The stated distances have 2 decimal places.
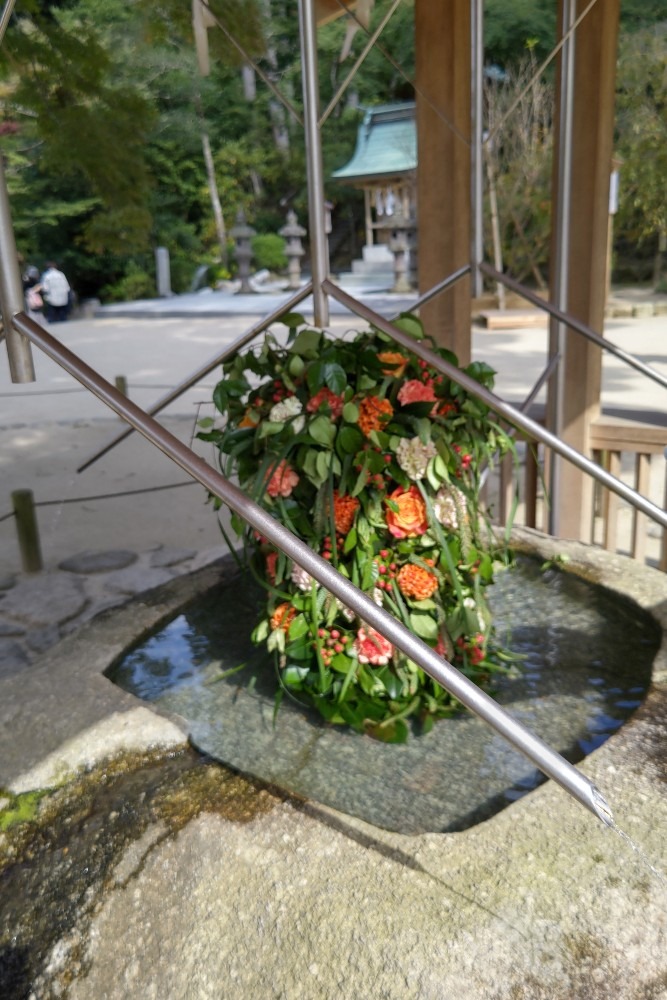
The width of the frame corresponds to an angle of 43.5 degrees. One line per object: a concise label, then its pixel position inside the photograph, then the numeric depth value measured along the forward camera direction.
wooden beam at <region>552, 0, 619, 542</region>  2.85
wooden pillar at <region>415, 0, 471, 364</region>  2.87
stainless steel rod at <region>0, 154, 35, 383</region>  1.03
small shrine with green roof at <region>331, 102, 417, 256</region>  18.95
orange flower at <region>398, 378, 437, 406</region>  1.58
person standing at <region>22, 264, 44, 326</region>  15.02
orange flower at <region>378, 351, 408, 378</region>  1.66
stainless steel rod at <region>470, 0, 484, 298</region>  2.25
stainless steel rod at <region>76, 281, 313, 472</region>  1.97
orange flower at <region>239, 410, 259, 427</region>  1.65
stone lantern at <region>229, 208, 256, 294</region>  19.33
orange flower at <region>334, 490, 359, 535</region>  1.53
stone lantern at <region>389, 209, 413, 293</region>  17.77
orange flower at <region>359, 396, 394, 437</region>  1.54
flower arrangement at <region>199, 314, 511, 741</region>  1.51
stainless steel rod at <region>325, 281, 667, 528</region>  1.41
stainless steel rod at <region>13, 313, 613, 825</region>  0.90
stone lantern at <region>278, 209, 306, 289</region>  19.81
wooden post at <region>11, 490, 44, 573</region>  3.22
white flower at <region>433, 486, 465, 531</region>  1.58
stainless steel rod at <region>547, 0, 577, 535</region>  2.60
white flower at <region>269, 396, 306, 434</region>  1.57
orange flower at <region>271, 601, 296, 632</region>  1.56
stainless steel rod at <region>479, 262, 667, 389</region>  2.10
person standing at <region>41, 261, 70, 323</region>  15.14
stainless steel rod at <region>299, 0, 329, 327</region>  1.83
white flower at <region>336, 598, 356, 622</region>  1.53
